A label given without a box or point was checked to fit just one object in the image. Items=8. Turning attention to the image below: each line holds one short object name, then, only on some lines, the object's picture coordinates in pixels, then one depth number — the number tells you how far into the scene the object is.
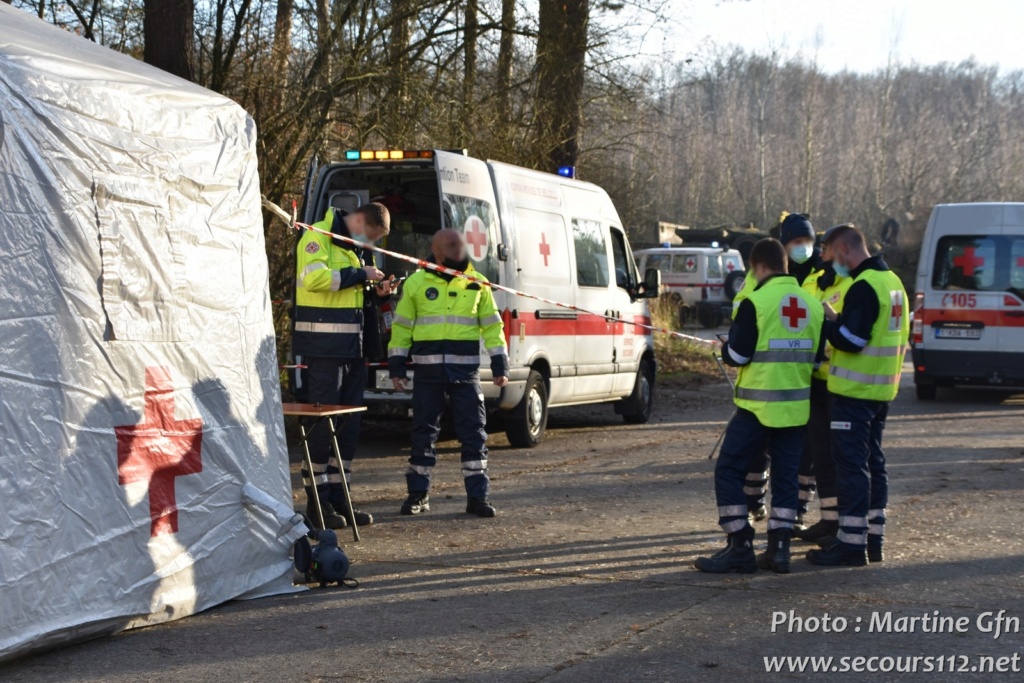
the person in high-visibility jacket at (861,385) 6.88
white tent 5.04
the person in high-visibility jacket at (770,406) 6.71
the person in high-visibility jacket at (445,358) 8.24
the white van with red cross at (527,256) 10.58
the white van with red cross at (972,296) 15.64
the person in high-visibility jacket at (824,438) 7.47
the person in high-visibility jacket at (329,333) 7.77
